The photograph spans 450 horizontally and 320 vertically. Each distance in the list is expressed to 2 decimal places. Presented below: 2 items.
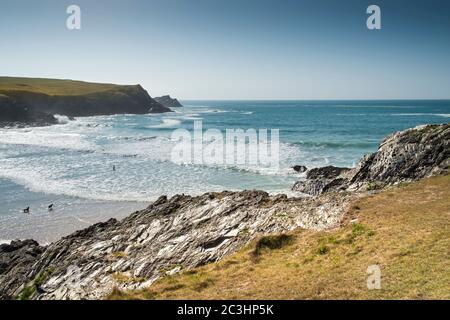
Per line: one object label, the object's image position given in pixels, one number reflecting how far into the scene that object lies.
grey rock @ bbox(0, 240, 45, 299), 23.16
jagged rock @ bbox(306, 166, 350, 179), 45.91
